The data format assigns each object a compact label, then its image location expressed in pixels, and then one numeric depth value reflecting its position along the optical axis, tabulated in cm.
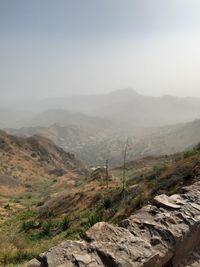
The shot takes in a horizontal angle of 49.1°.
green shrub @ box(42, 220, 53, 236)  1160
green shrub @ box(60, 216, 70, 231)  1106
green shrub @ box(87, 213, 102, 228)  730
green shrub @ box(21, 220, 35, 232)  1371
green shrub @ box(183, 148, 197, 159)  1224
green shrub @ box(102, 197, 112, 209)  1198
